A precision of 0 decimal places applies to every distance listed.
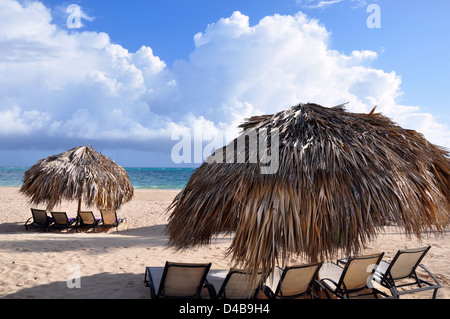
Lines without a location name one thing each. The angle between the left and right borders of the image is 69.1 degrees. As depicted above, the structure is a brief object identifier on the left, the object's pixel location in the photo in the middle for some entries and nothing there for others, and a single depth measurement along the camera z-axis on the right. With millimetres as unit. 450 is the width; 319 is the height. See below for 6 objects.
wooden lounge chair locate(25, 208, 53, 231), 10102
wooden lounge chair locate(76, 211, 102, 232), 10281
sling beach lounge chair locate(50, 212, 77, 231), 10070
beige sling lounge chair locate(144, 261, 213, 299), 3594
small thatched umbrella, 10047
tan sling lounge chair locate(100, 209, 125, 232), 10492
